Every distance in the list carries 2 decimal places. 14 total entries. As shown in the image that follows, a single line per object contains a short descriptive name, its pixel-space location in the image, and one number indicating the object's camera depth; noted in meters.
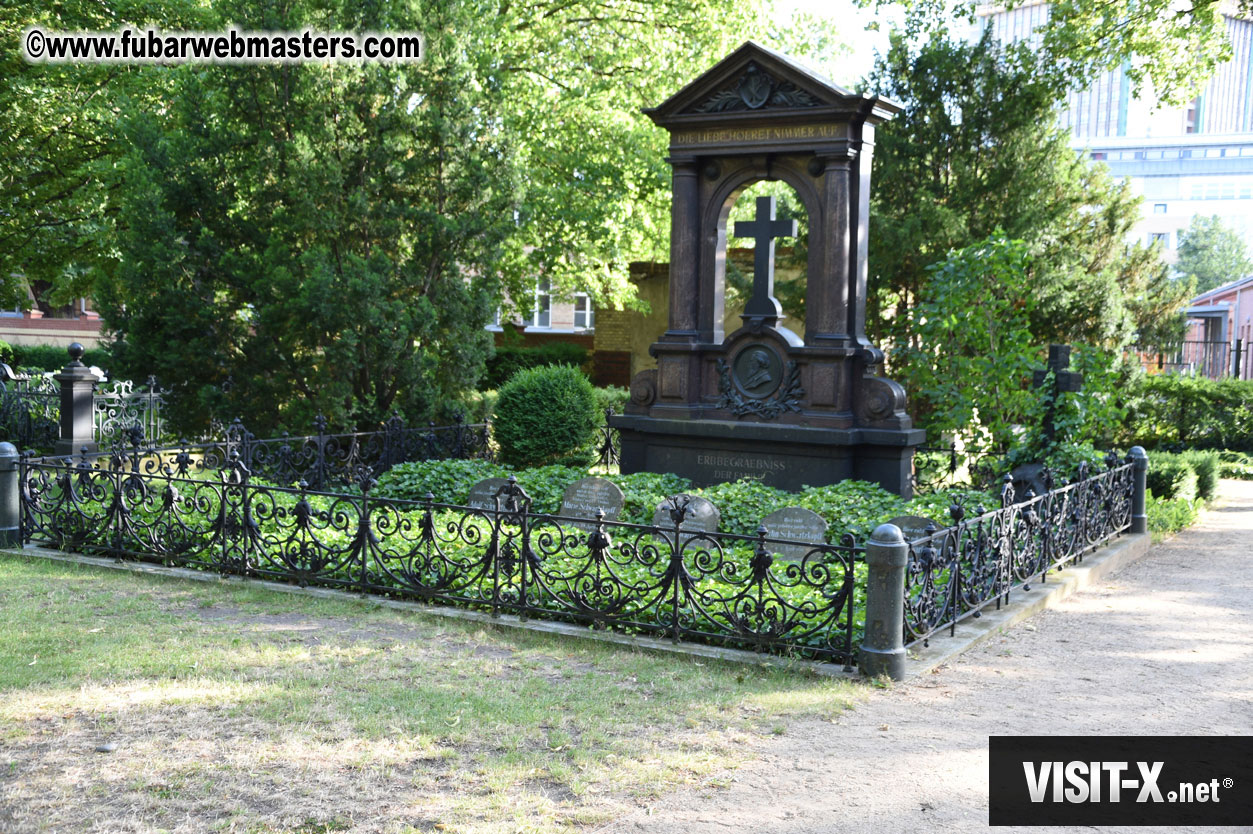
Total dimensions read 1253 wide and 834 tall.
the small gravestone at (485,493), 11.07
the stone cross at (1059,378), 10.78
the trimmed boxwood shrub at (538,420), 15.23
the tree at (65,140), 19.50
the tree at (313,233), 13.56
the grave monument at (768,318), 11.93
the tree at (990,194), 18.38
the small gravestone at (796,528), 9.17
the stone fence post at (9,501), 9.88
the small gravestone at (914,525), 9.09
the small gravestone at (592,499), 10.50
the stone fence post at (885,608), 6.61
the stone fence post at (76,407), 14.53
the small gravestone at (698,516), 9.93
